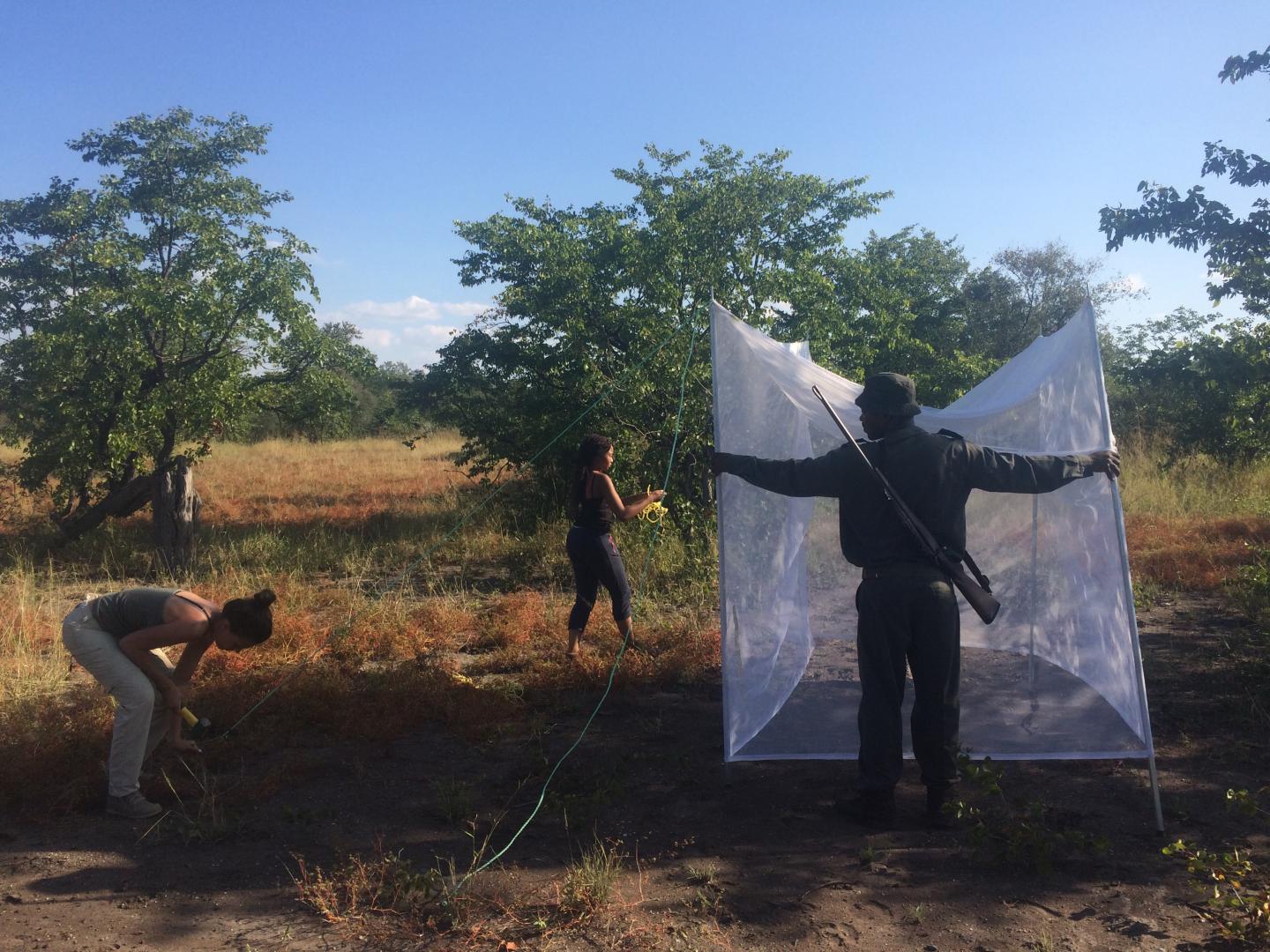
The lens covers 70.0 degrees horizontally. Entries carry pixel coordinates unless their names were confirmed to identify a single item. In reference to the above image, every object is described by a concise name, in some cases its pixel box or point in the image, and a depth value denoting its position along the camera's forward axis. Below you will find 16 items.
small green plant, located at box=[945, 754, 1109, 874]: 3.73
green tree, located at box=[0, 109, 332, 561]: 9.36
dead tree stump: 10.46
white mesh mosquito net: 4.57
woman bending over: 4.19
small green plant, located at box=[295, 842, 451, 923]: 3.46
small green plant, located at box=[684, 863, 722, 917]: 3.49
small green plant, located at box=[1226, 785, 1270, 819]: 3.59
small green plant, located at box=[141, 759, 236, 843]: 4.10
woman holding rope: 6.43
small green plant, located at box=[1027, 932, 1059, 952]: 3.18
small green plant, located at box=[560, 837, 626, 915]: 3.42
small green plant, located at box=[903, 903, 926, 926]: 3.40
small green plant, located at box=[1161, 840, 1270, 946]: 3.05
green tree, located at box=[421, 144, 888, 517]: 9.81
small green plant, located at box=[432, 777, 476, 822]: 4.37
